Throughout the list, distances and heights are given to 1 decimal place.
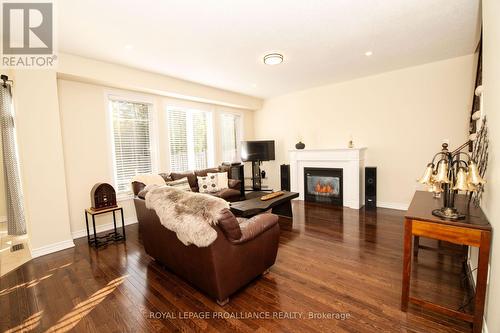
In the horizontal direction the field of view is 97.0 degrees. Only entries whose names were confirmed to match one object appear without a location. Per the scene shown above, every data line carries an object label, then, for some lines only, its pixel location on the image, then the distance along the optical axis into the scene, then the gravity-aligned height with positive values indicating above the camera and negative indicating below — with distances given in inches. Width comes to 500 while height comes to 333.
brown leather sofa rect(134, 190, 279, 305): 74.5 -37.2
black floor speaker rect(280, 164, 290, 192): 242.7 -24.3
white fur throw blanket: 70.5 -19.9
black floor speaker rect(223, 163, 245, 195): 222.2 -18.7
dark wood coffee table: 133.0 -33.4
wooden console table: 60.3 -25.1
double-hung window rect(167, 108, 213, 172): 205.3 +16.3
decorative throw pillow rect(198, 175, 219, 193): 189.8 -25.6
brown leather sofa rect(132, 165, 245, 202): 184.2 -25.5
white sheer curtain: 141.6 -6.1
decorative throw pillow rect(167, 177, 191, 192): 175.3 -22.4
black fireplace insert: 205.6 -32.2
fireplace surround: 191.8 -11.1
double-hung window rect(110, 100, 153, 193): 169.6 +12.9
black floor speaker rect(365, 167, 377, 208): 188.1 -30.9
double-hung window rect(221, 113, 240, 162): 253.3 +20.8
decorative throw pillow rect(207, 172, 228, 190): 195.6 -22.7
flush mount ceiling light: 139.1 +60.3
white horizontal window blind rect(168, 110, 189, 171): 203.3 +13.9
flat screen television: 247.0 +3.9
